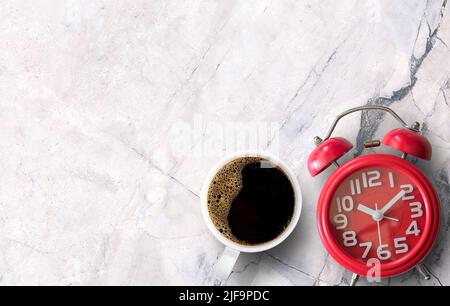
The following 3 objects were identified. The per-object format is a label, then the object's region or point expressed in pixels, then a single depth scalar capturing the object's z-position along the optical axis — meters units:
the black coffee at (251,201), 1.33
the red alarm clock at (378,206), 1.29
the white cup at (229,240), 1.32
